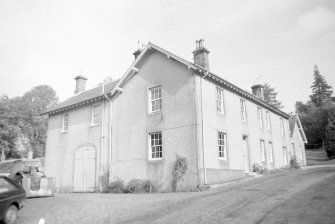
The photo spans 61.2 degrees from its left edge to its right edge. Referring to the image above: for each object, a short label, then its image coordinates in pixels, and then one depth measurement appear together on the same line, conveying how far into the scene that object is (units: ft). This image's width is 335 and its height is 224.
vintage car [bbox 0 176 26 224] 29.45
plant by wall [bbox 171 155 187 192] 52.65
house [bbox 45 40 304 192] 54.85
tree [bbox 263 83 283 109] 250.37
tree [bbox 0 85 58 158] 150.92
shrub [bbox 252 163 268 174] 71.05
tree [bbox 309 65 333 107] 248.32
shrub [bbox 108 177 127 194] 60.64
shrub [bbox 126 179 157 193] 55.98
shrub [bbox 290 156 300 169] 93.65
